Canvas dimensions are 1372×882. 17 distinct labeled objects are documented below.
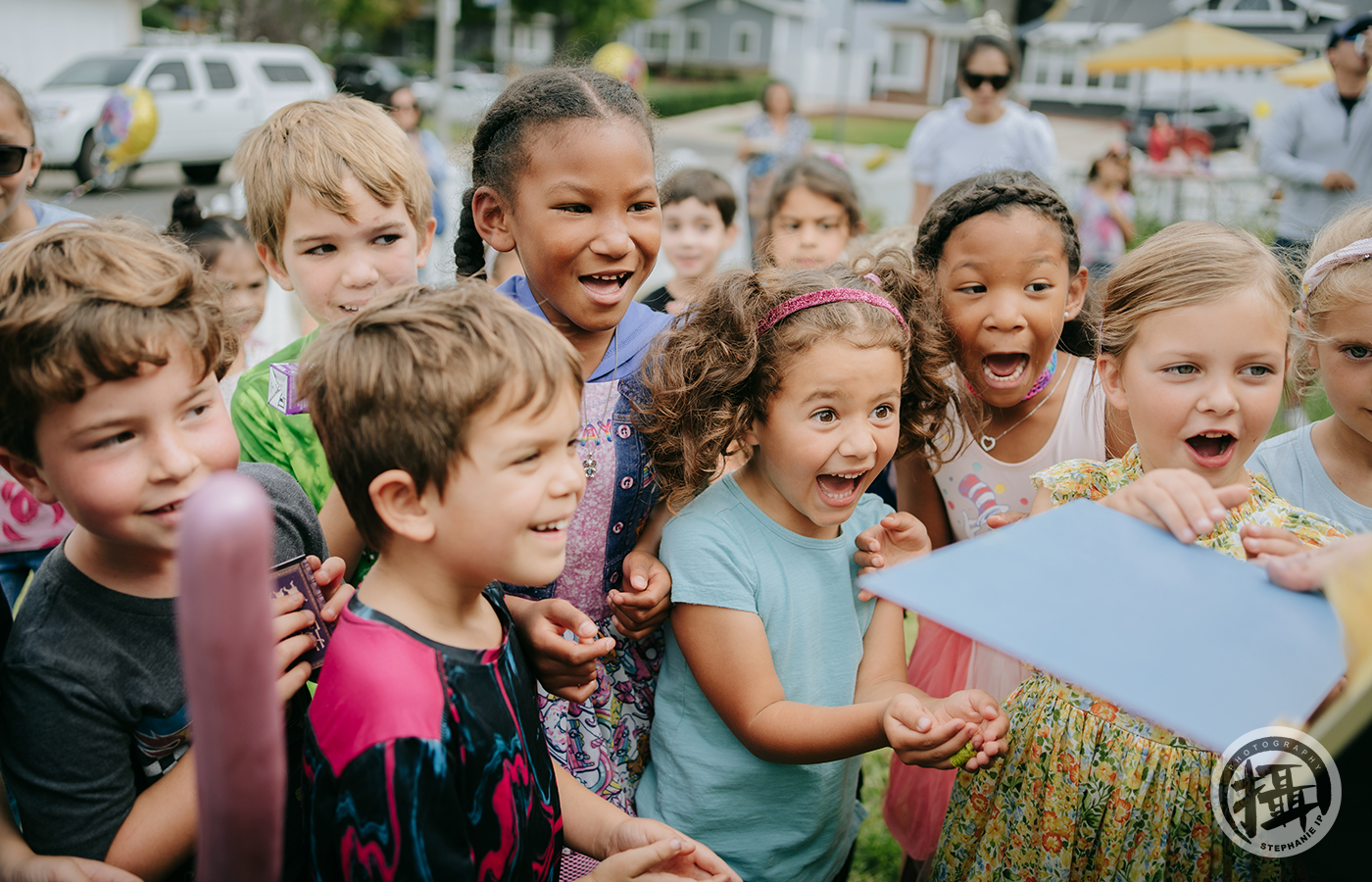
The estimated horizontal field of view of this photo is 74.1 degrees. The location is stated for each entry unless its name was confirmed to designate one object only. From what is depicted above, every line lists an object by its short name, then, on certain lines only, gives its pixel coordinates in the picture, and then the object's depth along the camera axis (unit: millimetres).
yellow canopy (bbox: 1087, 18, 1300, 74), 14898
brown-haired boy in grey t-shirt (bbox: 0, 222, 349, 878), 1352
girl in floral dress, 1707
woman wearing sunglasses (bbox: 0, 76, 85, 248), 3078
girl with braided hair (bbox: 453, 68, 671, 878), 2076
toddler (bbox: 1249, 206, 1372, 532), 1968
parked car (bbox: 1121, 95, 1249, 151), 22672
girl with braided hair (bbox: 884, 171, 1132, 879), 2340
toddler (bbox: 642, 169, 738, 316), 4891
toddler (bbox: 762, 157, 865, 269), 4285
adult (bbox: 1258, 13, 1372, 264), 6320
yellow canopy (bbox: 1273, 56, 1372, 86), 15633
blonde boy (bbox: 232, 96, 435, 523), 2197
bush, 35750
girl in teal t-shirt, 1871
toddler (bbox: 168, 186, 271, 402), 3779
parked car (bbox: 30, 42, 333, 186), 14156
